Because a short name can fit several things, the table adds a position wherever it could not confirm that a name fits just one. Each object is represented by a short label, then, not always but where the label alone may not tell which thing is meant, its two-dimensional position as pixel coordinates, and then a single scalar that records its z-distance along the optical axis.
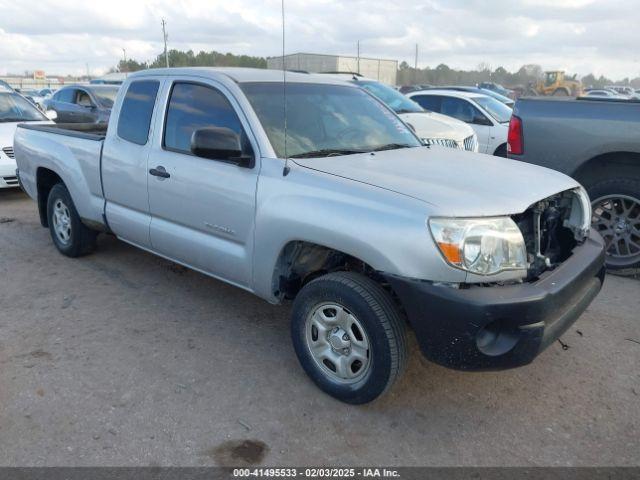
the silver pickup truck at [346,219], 2.63
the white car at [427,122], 7.71
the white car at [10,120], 7.87
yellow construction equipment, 38.75
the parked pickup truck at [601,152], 4.94
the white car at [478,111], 9.69
